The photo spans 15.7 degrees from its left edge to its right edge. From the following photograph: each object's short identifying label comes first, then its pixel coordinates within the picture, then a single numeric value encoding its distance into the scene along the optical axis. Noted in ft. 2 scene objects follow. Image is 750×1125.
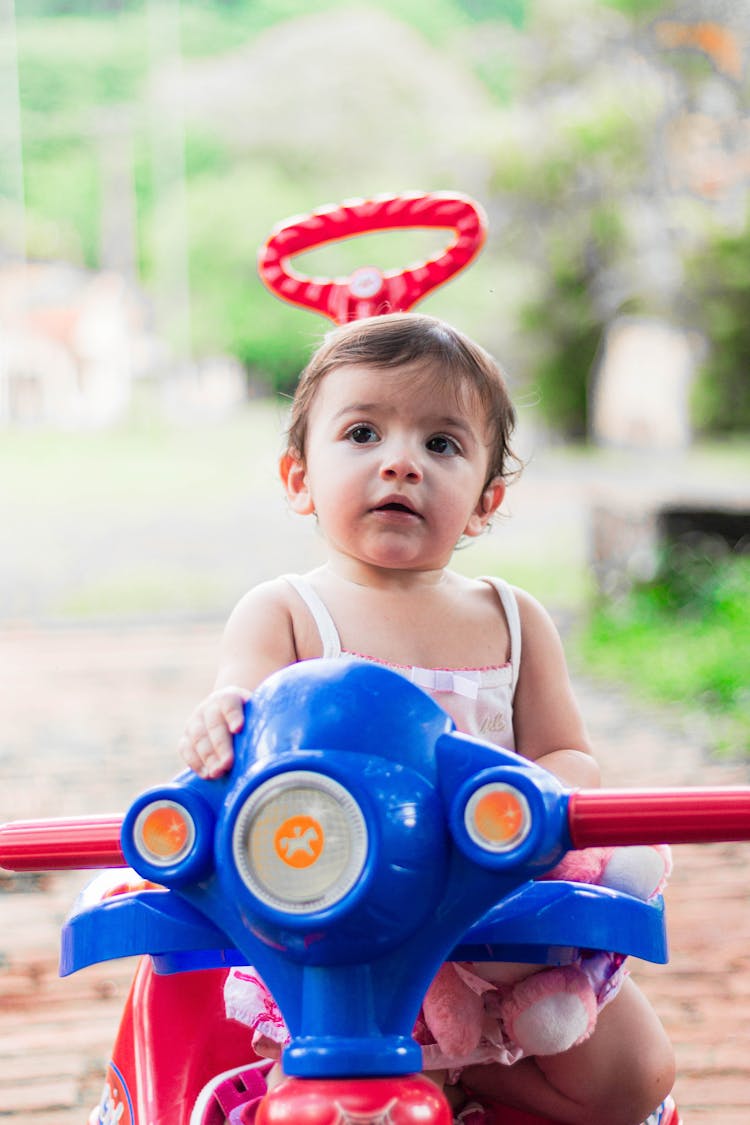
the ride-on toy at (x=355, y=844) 3.94
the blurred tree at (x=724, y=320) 52.03
